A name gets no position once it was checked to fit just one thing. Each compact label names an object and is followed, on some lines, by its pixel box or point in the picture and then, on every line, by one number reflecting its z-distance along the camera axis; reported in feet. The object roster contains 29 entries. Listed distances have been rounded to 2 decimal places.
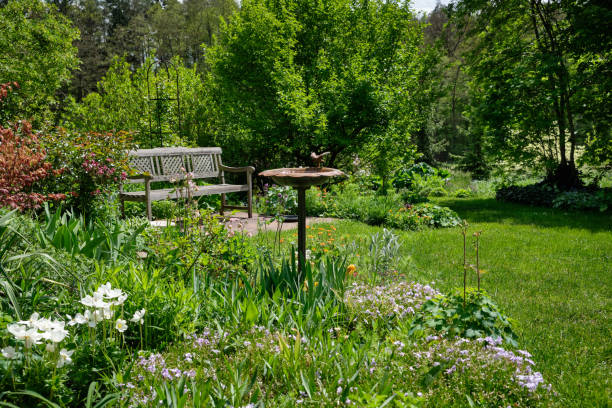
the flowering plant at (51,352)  5.19
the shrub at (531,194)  32.22
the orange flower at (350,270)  11.07
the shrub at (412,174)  34.30
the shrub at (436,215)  24.41
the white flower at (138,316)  6.37
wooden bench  20.11
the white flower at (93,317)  5.71
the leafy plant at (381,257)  12.69
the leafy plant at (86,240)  9.89
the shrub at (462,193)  41.19
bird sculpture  11.46
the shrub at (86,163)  17.13
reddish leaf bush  13.35
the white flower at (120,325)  6.10
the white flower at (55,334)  5.08
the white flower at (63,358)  5.40
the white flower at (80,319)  5.76
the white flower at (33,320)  5.09
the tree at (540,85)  31.40
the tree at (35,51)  40.86
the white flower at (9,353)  5.18
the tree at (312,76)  30.58
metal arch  30.36
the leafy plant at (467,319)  8.08
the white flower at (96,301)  5.58
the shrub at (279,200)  22.30
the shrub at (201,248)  10.66
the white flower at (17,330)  4.99
